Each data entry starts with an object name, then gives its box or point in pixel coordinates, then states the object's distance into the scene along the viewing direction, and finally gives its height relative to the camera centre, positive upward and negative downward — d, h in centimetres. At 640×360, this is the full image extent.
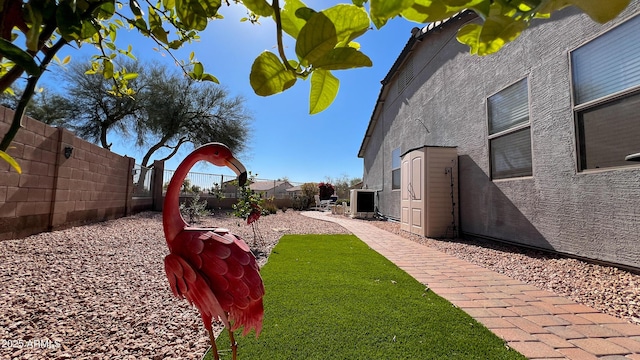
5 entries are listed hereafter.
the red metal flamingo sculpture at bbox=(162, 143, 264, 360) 132 -34
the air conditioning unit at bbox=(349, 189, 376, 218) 1316 -17
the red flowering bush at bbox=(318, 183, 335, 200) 2434 +69
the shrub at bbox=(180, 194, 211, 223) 971 -54
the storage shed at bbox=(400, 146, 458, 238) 676 +23
